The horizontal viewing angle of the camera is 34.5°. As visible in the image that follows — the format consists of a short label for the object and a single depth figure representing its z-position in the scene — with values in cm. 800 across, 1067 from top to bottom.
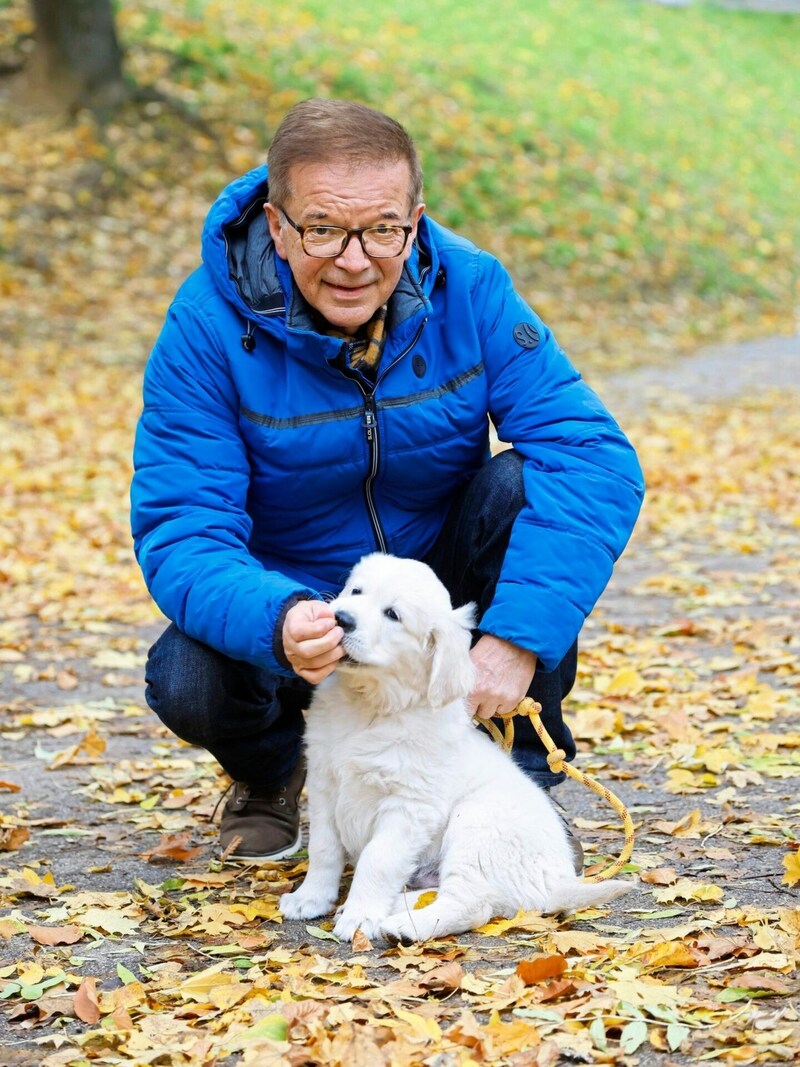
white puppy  301
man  322
